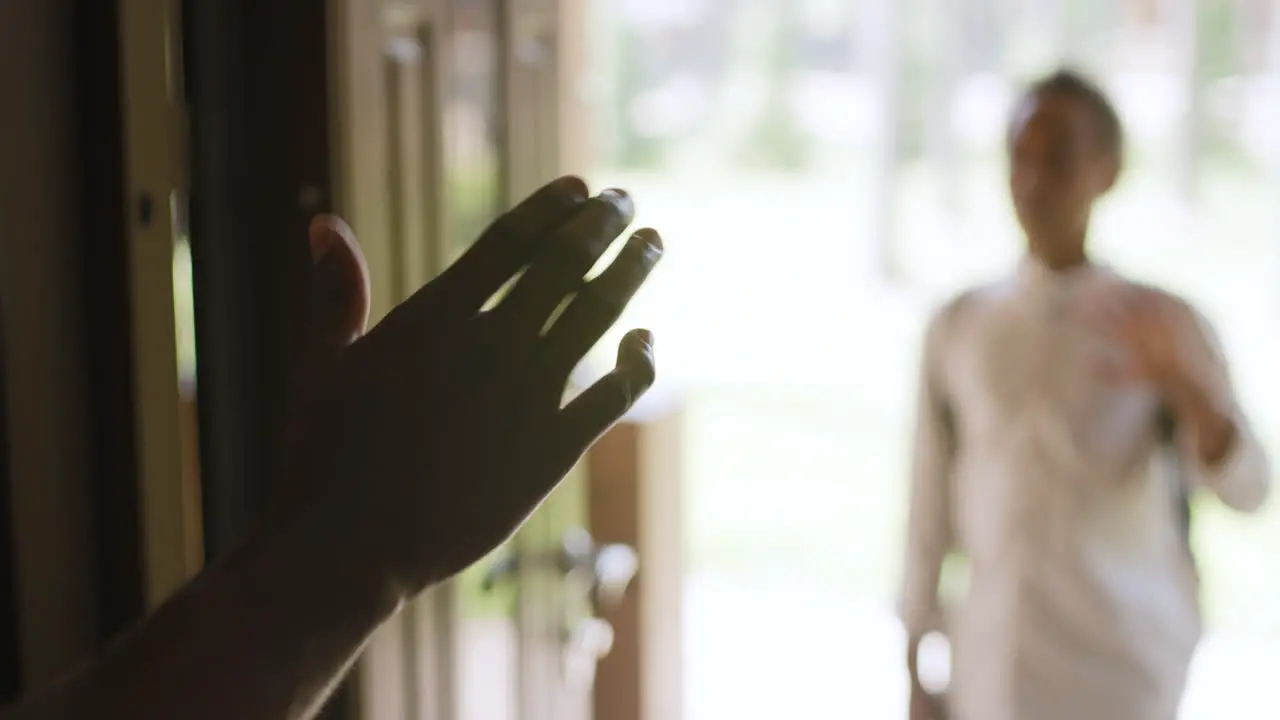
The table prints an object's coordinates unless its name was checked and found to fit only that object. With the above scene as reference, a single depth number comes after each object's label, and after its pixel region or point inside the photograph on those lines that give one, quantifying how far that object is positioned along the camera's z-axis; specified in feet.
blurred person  4.41
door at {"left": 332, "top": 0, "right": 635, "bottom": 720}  3.36
